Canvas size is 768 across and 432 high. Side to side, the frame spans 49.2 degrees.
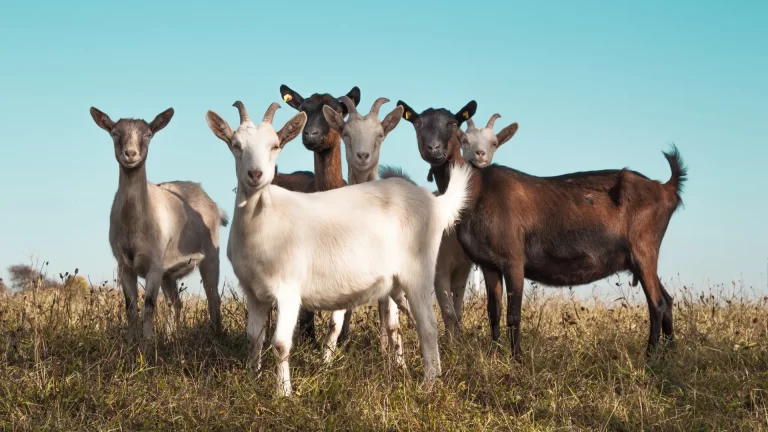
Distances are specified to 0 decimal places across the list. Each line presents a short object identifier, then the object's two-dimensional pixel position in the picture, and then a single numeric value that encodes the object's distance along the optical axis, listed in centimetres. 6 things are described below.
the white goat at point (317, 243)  631
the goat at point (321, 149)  836
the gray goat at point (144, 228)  843
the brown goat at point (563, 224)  806
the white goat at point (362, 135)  823
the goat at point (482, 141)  1055
